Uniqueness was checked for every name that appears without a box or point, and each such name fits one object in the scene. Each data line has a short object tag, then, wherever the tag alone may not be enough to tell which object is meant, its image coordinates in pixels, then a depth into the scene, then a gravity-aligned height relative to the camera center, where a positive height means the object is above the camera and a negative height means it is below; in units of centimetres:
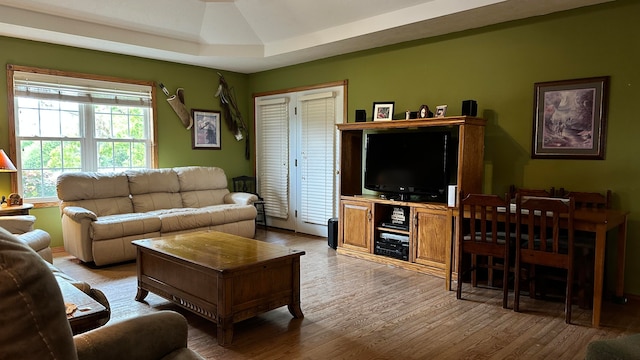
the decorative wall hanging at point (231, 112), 675 +70
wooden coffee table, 274 -84
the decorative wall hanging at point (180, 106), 615 +72
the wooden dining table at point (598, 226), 300 -48
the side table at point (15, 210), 431 -57
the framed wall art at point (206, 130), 650 +40
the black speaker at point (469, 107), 423 +50
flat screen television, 439 -6
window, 498 +36
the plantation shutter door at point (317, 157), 587 -1
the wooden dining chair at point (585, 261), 340 -81
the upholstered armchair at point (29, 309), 87 -32
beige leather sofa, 443 -66
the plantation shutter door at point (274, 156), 654 +0
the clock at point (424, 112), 452 +48
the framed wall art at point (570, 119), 371 +37
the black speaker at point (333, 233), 538 -95
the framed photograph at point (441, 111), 451 +50
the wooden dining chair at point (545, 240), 308 -61
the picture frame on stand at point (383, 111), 496 +55
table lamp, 437 -11
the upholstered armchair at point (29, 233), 330 -64
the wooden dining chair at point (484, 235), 337 -64
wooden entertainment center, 410 -55
